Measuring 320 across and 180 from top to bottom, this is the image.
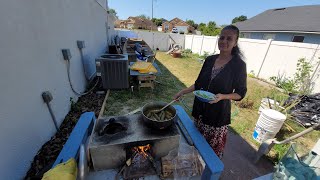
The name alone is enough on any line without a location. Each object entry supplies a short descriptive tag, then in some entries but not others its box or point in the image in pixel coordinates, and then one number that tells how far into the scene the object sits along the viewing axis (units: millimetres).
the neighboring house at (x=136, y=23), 45781
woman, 1614
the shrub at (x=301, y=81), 5320
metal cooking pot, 1531
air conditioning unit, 4527
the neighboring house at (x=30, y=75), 1676
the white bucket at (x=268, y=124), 2979
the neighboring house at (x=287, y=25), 11556
